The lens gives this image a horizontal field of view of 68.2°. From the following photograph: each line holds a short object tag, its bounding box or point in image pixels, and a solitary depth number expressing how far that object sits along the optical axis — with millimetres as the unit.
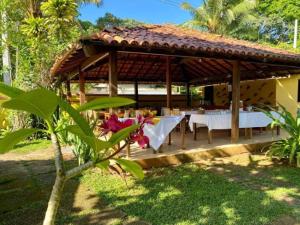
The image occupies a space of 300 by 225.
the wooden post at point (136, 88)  10703
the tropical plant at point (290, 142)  4488
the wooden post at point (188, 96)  11130
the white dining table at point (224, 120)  5504
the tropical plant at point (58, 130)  729
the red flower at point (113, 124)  1154
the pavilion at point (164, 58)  4188
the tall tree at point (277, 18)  15451
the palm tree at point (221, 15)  16766
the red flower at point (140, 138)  1165
